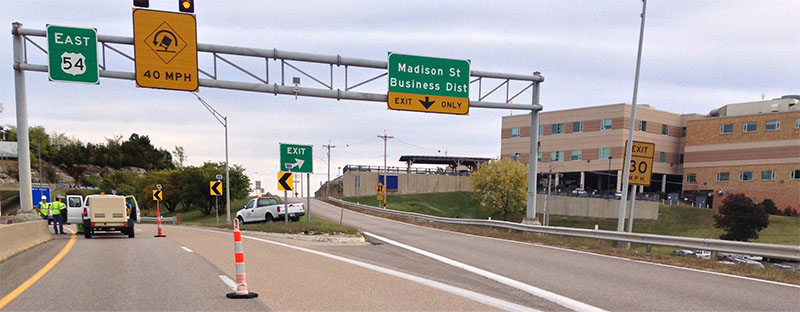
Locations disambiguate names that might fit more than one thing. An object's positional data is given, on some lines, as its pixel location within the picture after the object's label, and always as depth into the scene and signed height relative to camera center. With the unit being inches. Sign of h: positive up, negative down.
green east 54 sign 597.3 +77.6
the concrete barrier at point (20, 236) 466.9 -125.5
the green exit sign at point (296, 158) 865.5 -57.0
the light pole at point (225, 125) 1392.6 -5.2
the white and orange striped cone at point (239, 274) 265.9 -81.2
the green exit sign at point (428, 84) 729.0 +64.4
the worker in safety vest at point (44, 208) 916.0 -162.9
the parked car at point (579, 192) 2336.4 -281.2
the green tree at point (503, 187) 2192.4 -252.3
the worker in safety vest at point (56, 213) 820.6 -152.2
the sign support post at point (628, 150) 737.6 -24.9
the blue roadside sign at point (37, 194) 1673.2 -252.4
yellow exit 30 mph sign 672.4 -37.8
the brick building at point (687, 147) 2242.9 -65.3
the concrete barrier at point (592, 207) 2139.5 -337.3
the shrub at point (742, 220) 1720.0 -287.8
